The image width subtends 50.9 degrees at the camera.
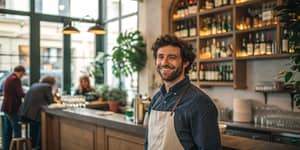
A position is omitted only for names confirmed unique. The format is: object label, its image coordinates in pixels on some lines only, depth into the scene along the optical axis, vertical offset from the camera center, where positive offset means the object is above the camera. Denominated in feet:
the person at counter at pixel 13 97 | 16.90 -1.54
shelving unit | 12.72 +1.45
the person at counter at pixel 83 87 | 21.38 -1.28
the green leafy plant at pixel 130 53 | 19.89 +0.98
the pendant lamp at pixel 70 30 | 16.55 +2.01
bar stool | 14.38 -3.44
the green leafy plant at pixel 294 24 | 7.01 +0.98
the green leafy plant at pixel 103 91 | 21.02 -1.57
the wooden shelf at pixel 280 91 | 12.44 -0.93
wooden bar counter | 6.84 -2.20
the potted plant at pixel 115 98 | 20.42 -1.99
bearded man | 5.11 -0.72
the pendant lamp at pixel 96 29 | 16.76 +2.08
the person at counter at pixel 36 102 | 15.40 -1.68
